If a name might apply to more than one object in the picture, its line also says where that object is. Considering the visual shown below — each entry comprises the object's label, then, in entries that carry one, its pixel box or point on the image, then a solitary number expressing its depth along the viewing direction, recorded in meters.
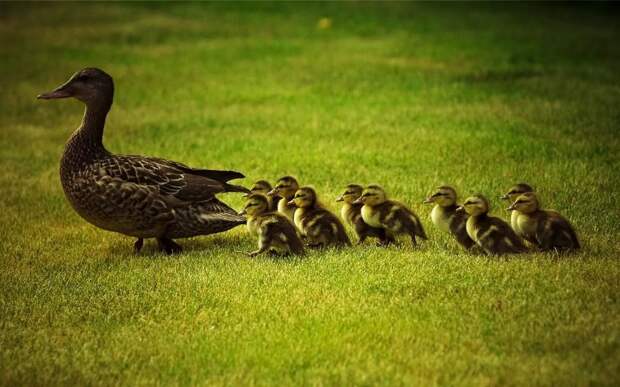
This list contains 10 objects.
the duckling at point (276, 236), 14.20
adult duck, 14.97
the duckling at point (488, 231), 13.83
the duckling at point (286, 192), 15.84
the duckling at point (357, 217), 15.25
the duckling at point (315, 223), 14.77
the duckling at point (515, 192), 14.46
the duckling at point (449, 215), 14.55
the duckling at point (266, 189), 16.34
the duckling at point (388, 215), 14.69
